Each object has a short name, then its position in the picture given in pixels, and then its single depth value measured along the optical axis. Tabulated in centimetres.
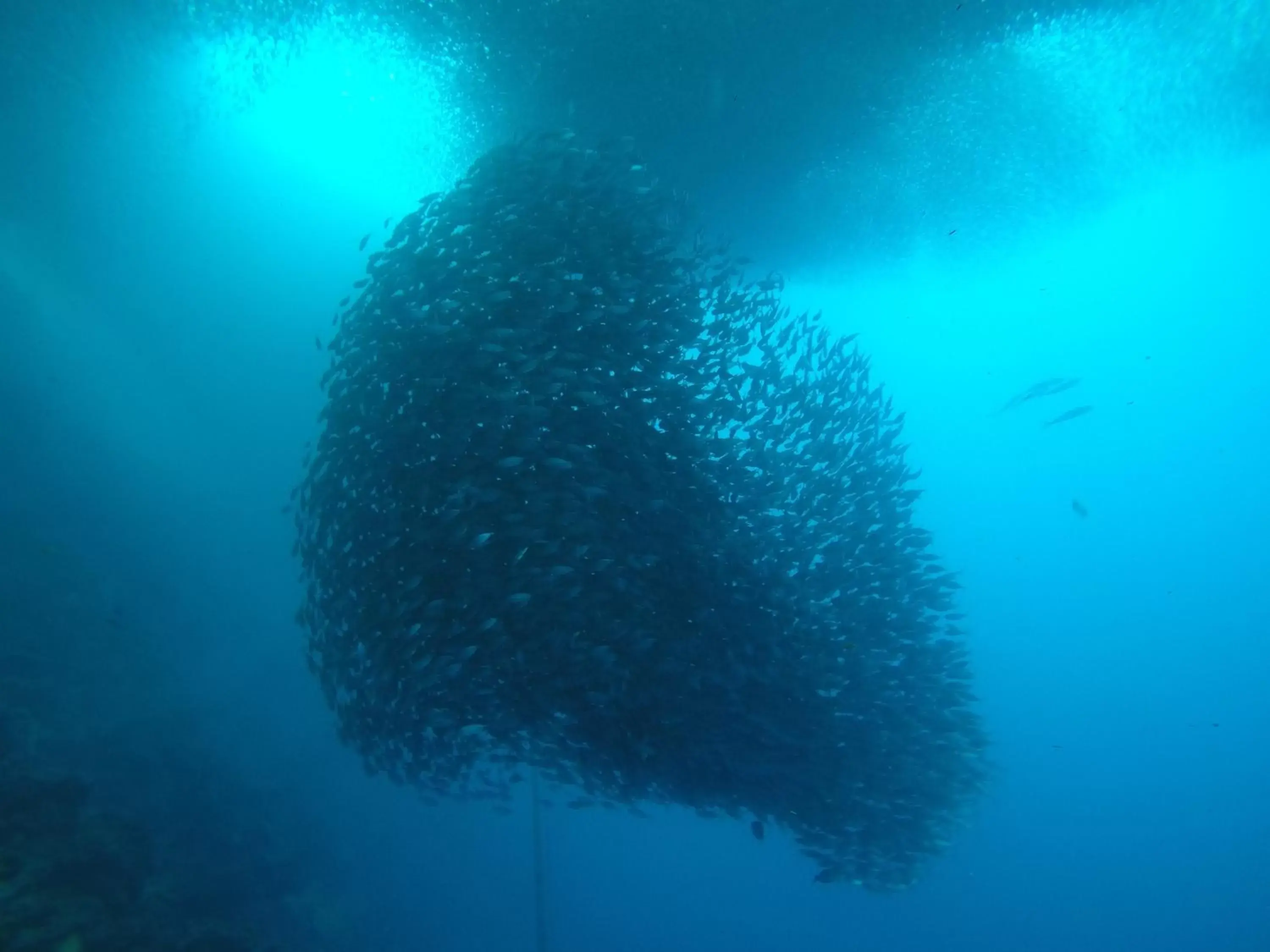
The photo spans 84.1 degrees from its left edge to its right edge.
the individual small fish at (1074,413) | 1578
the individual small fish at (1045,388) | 1564
